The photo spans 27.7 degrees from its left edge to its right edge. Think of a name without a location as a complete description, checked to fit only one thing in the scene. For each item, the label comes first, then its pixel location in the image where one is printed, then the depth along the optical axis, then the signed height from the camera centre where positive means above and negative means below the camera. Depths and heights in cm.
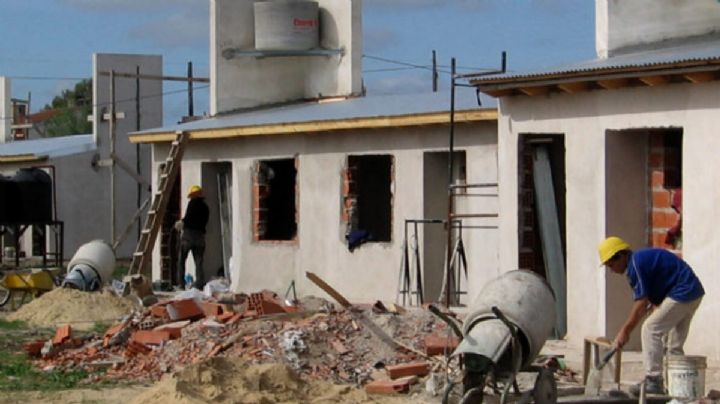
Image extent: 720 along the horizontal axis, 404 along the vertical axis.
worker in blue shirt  1280 -93
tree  8453 +385
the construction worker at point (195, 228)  2639 -76
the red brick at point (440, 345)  1575 -173
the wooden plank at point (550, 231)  1856 -58
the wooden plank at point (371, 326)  1645 -162
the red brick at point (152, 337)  1781 -184
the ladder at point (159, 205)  2789 -36
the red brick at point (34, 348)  1828 -202
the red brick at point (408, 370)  1508 -191
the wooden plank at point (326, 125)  2083 +99
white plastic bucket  1244 -163
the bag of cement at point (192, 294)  2348 -179
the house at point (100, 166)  3816 +55
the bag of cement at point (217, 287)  2527 -181
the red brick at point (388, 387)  1455 -201
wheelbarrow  2417 -160
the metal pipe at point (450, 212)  2005 -36
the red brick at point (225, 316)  1812 -163
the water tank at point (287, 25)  2967 +331
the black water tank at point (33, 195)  3269 -19
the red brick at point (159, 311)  1920 -165
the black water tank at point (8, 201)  3231 -31
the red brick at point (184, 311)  1898 -162
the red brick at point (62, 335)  1844 -189
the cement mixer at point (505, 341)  1237 -133
